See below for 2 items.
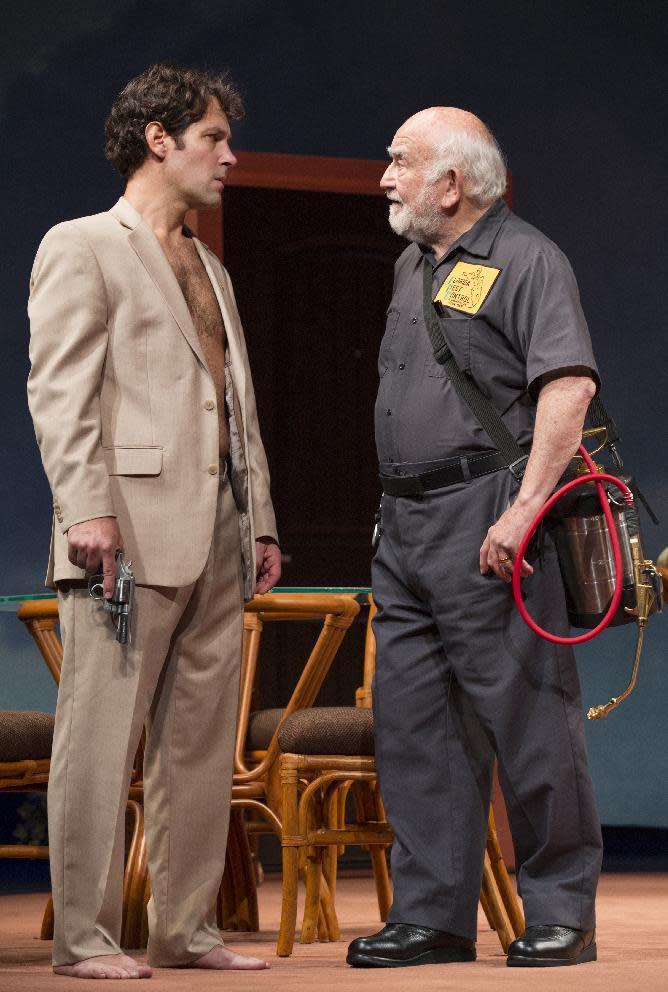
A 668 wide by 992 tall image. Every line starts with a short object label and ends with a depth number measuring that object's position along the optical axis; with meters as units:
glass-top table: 7.33
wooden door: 11.95
